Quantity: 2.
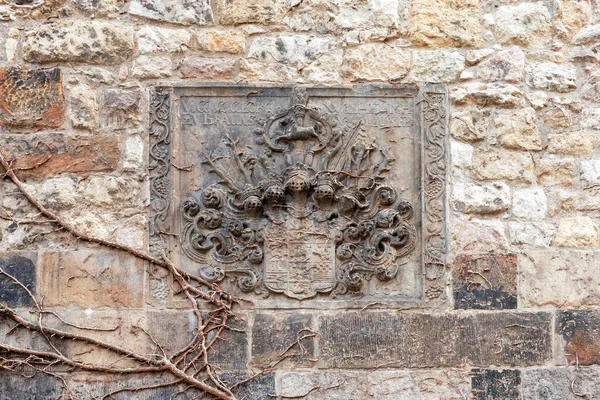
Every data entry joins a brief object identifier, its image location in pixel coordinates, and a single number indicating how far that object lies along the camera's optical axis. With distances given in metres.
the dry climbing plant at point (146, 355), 5.06
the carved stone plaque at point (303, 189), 5.18
